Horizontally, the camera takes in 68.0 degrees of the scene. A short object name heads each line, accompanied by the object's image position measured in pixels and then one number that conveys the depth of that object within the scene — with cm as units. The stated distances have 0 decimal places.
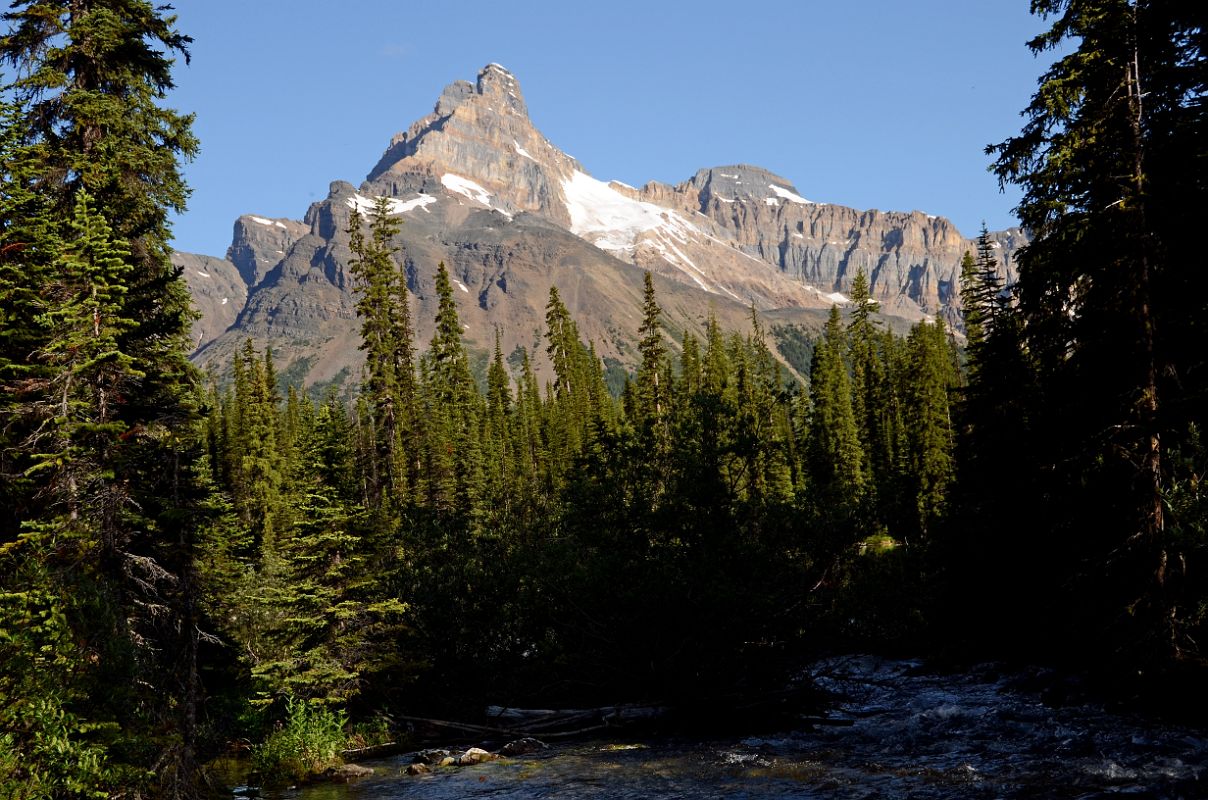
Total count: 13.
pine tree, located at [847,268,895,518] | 8325
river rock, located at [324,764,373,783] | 2058
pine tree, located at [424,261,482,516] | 6644
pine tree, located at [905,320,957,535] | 6028
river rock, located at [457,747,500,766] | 2069
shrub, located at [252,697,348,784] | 2134
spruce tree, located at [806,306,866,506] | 7725
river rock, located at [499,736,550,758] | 2121
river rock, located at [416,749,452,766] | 2116
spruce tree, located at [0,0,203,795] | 1471
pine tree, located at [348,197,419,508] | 5125
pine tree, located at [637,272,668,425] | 7281
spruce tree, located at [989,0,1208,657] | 1620
